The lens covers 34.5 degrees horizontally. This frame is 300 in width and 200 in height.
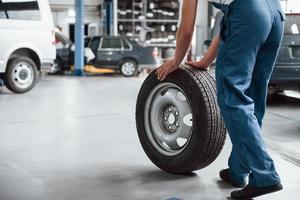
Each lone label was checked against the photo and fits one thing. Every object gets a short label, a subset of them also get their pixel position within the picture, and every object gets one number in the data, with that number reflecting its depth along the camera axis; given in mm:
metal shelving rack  20500
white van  8625
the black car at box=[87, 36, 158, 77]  14828
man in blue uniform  2791
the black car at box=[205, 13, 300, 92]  7105
